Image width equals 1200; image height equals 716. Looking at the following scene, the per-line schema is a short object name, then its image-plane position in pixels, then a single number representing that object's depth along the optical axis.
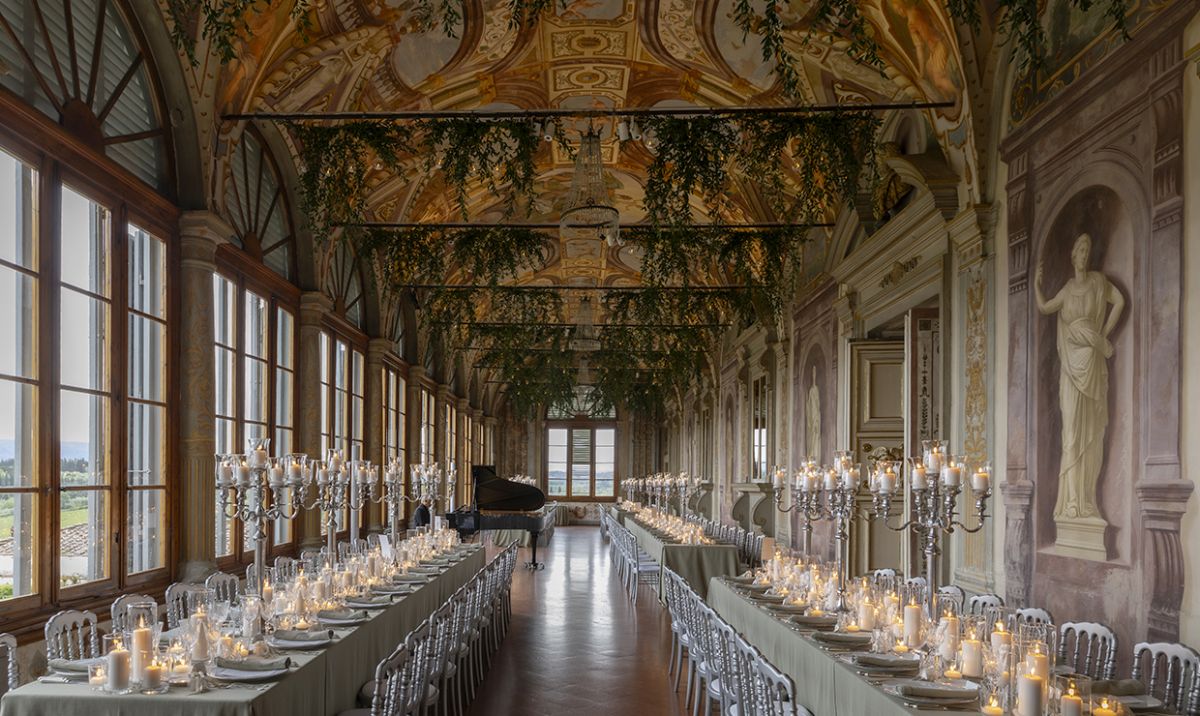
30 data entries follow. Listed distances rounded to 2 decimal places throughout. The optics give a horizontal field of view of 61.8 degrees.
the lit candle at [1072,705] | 3.60
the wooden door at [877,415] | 10.68
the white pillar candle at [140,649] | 4.25
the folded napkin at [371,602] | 6.74
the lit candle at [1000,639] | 4.43
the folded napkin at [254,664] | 4.59
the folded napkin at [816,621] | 6.28
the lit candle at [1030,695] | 3.70
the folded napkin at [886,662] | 4.86
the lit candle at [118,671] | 4.16
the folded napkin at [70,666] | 4.40
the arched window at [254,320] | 9.31
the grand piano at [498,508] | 18.83
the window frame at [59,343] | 5.95
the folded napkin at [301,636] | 5.36
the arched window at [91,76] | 5.96
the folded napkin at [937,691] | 4.19
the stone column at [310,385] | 11.59
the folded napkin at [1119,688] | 4.28
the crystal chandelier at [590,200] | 8.55
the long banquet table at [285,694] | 4.09
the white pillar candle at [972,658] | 4.59
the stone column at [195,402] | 7.99
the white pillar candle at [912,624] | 5.33
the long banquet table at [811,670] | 4.55
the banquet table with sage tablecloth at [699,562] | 12.03
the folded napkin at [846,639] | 5.58
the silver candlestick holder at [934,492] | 5.29
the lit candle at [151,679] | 4.18
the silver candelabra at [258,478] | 5.42
